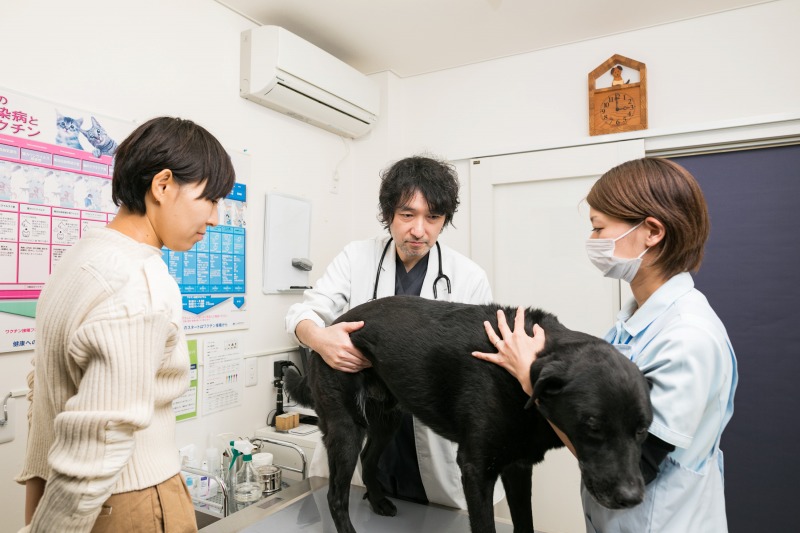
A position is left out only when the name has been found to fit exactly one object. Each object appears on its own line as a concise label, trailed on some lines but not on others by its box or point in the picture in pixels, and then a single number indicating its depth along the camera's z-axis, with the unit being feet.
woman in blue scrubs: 2.97
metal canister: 7.30
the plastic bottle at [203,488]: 6.91
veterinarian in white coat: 5.41
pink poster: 5.67
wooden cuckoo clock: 9.29
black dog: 2.93
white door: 9.44
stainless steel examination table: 4.78
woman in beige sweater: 2.40
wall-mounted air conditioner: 8.54
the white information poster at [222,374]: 8.08
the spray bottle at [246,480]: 7.09
